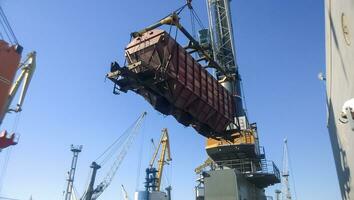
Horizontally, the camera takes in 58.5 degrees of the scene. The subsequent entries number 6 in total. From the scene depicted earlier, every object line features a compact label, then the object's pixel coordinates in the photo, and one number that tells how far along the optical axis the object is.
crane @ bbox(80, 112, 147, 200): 56.00
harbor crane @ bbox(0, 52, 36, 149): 32.29
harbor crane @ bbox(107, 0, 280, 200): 16.89
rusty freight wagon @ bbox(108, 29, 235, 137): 16.67
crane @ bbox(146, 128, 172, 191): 72.09
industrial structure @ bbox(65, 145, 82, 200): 62.31
